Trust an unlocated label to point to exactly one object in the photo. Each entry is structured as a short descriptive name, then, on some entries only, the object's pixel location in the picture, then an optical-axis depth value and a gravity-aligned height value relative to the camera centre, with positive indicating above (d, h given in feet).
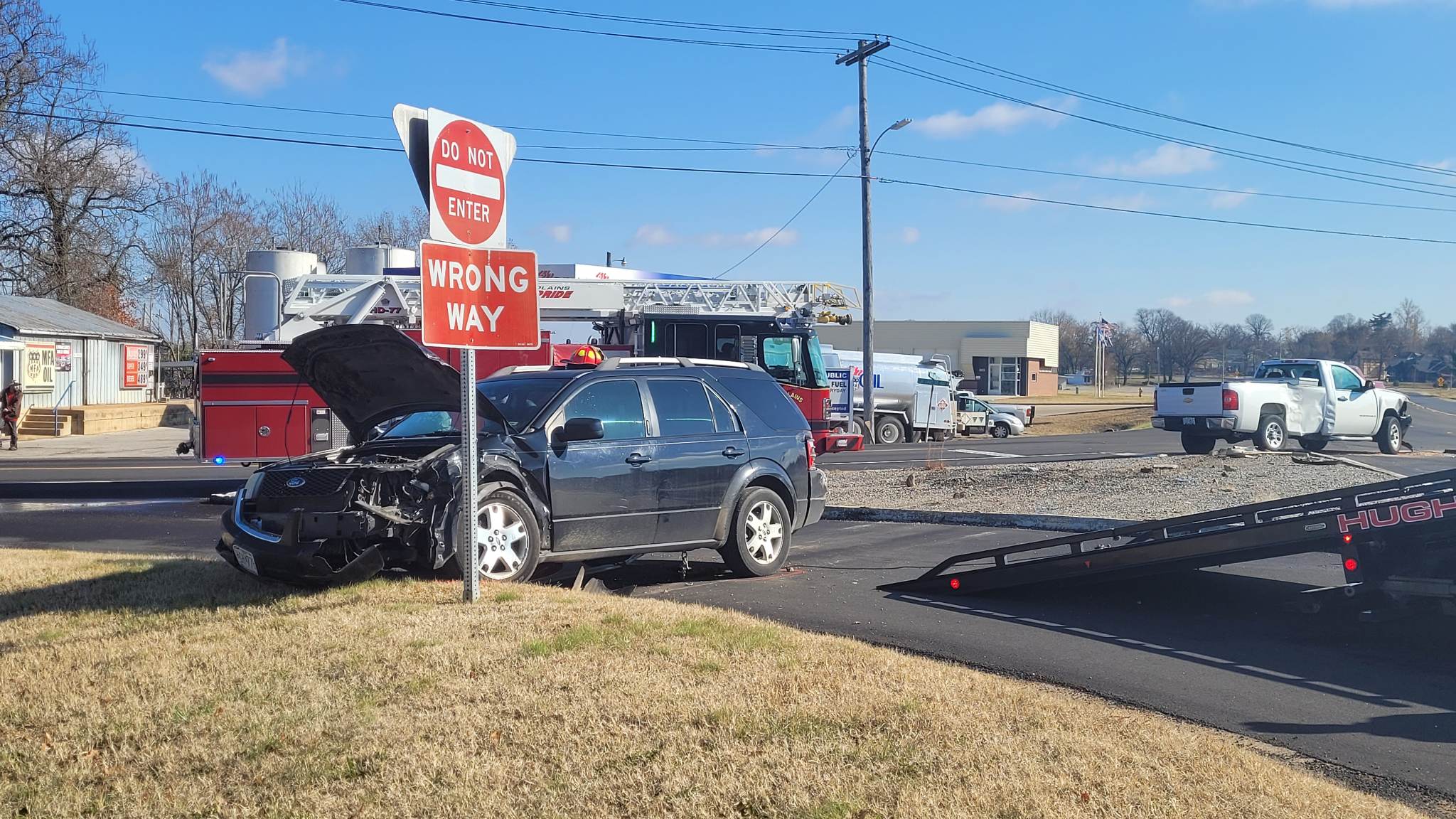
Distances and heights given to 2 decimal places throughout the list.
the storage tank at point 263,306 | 65.16 +4.83
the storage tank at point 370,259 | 75.05 +8.58
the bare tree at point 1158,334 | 327.67 +17.35
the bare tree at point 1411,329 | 366.84 +19.72
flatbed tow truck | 22.29 -3.16
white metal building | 114.01 +3.79
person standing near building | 96.99 -1.57
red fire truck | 53.26 +3.83
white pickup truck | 73.20 -1.32
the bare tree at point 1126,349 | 401.29 +14.57
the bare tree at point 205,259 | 167.02 +19.28
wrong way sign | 22.43 +1.86
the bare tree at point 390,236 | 185.37 +25.61
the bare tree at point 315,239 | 170.40 +22.84
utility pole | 101.19 +15.18
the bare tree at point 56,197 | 141.69 +25.42
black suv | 24.23 -1.92
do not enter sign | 22.80 +4.32
